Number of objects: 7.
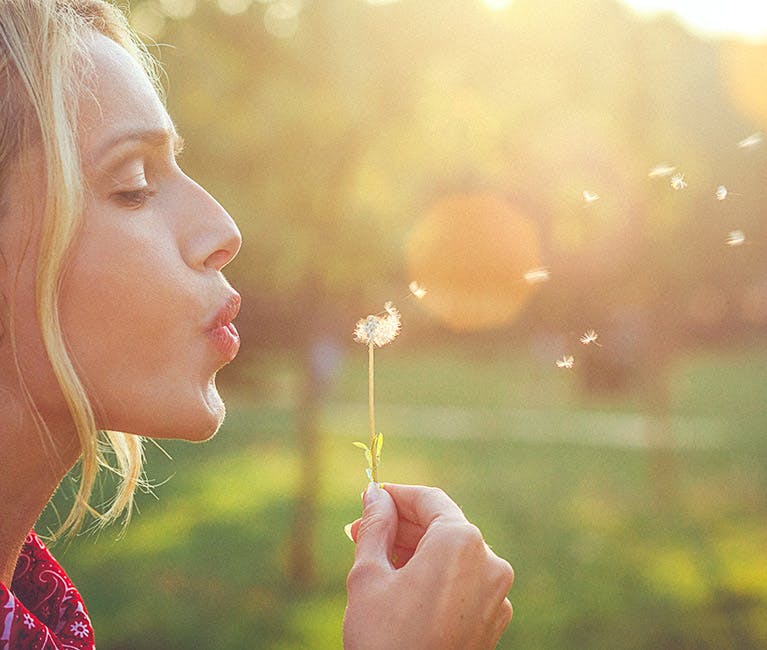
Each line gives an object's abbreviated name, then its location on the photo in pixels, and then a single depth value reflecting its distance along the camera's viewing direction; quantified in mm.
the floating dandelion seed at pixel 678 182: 2213
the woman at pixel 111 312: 1924
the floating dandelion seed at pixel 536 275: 2205
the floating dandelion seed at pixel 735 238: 2295
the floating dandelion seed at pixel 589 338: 2429
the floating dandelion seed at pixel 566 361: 2344
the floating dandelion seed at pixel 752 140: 2248
